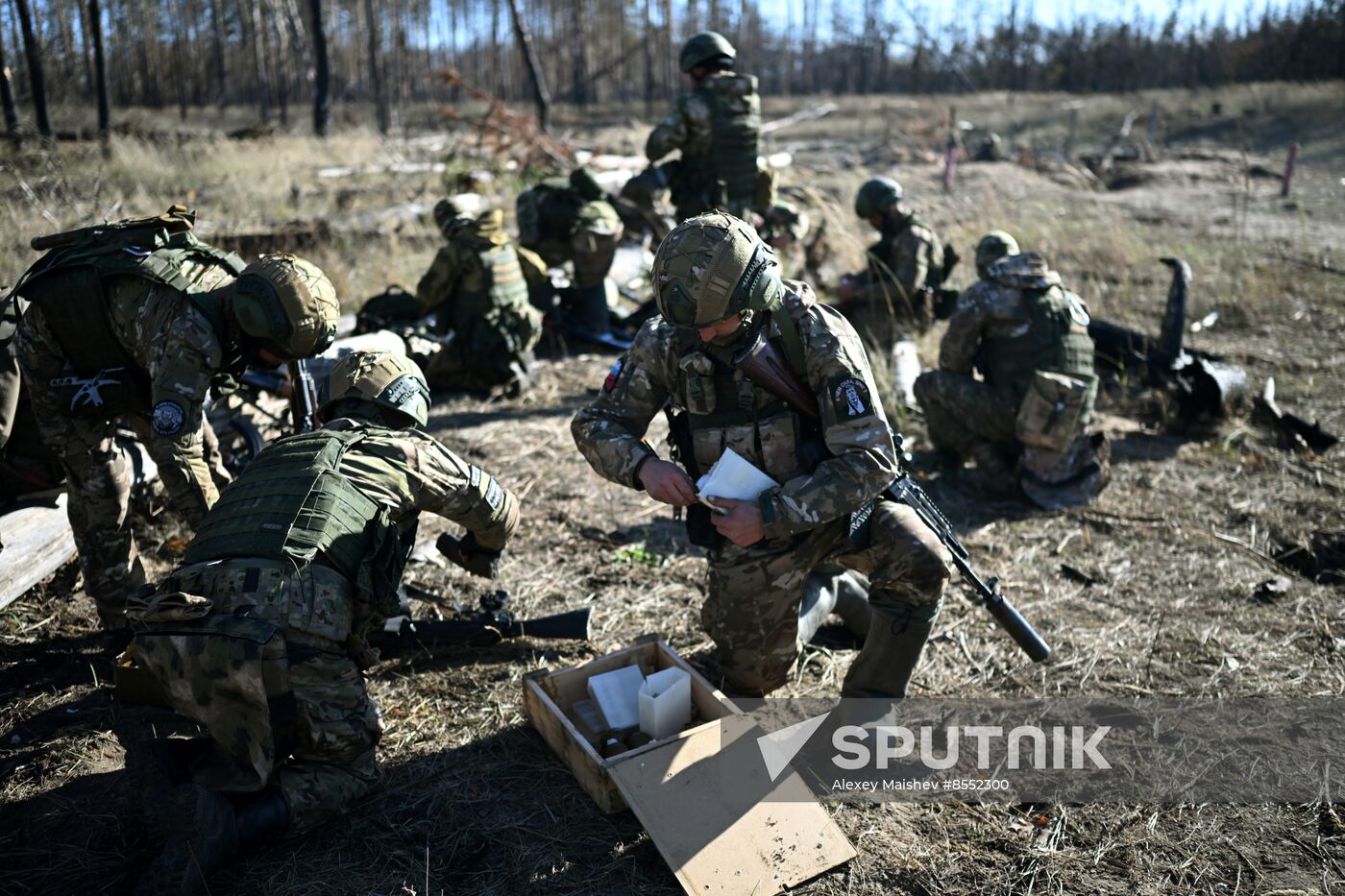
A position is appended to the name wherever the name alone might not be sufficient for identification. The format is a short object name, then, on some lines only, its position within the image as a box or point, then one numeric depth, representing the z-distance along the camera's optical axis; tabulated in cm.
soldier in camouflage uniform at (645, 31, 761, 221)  782
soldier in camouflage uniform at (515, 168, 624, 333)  818
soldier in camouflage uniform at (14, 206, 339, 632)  367
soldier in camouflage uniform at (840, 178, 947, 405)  776
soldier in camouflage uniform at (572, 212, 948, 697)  317
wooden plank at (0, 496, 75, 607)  408
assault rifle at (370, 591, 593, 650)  395
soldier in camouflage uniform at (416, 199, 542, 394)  704
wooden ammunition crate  273
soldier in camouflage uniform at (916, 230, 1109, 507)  554
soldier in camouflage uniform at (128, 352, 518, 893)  274
